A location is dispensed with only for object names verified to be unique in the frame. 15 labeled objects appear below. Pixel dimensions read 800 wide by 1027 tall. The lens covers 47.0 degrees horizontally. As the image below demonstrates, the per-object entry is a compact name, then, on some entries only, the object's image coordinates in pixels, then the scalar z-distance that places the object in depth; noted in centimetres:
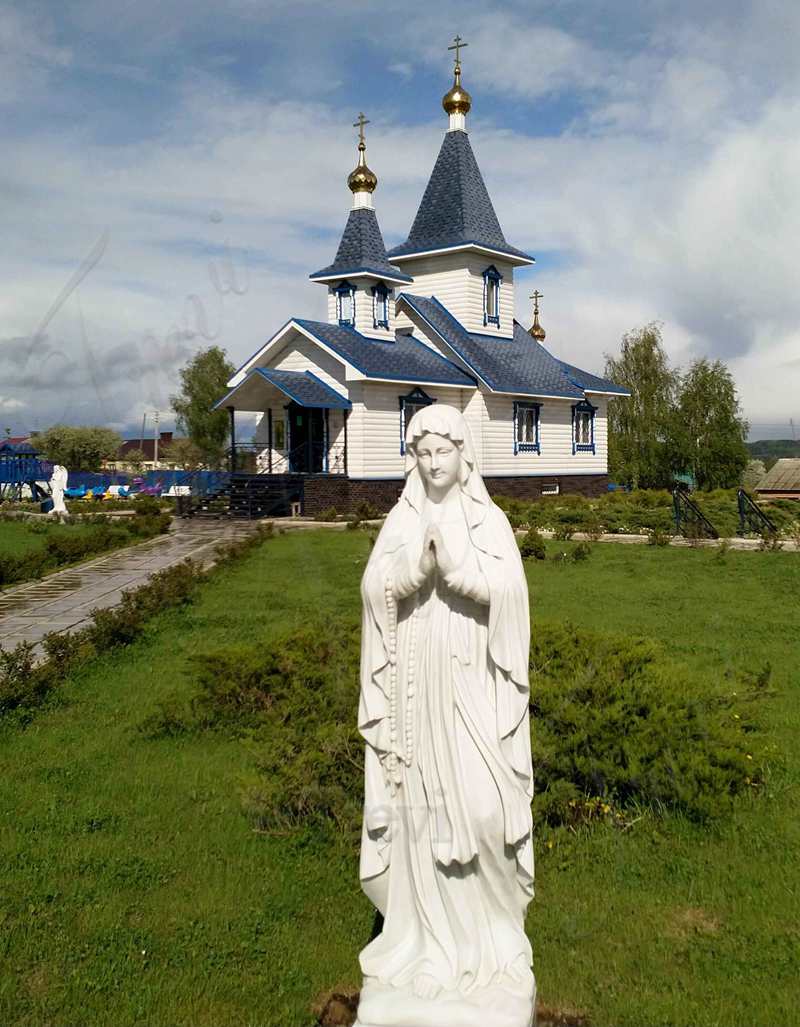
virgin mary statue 328
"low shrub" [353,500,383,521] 2264
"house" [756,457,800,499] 3425
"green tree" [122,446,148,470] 6093
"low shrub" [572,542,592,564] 1591
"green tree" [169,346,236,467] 4609
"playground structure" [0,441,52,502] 3544
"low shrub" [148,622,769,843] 533
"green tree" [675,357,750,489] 3616
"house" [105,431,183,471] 6019
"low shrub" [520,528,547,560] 1598
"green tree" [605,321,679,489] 3697
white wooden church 2531
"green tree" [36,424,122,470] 5512
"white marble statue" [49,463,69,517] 2745
